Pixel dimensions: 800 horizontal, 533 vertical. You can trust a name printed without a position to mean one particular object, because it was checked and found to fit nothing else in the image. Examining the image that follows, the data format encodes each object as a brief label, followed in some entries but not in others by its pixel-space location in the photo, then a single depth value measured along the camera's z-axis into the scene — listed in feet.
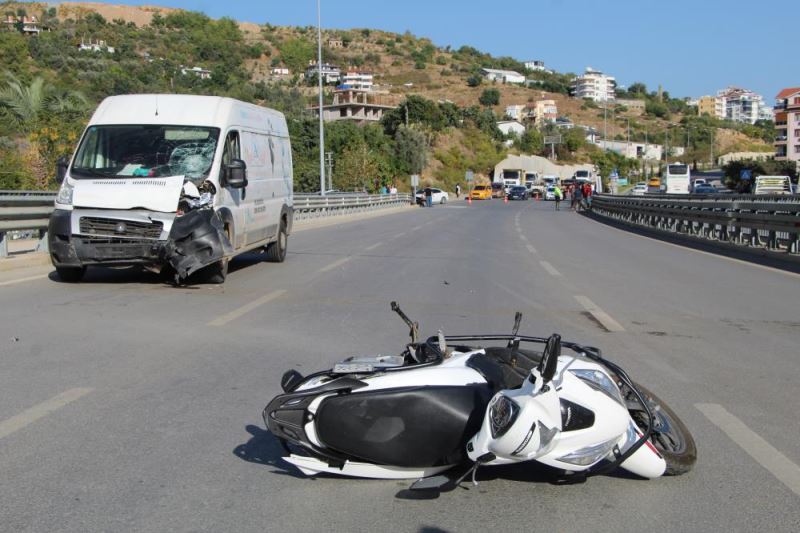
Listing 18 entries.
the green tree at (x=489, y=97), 585.22
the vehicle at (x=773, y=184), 149.48
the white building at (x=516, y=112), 599.57
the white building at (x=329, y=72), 538.47
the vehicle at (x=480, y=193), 277.23
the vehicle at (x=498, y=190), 309.65
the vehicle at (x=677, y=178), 213.25
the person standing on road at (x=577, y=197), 178.70
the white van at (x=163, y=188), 36.86
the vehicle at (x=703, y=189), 212.23
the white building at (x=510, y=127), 488.85
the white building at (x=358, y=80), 519.23
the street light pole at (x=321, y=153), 128.44
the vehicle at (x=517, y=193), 279.69
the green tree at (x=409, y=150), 306.35
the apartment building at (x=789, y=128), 373.61
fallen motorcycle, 12.55
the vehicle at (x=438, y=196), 233.96
